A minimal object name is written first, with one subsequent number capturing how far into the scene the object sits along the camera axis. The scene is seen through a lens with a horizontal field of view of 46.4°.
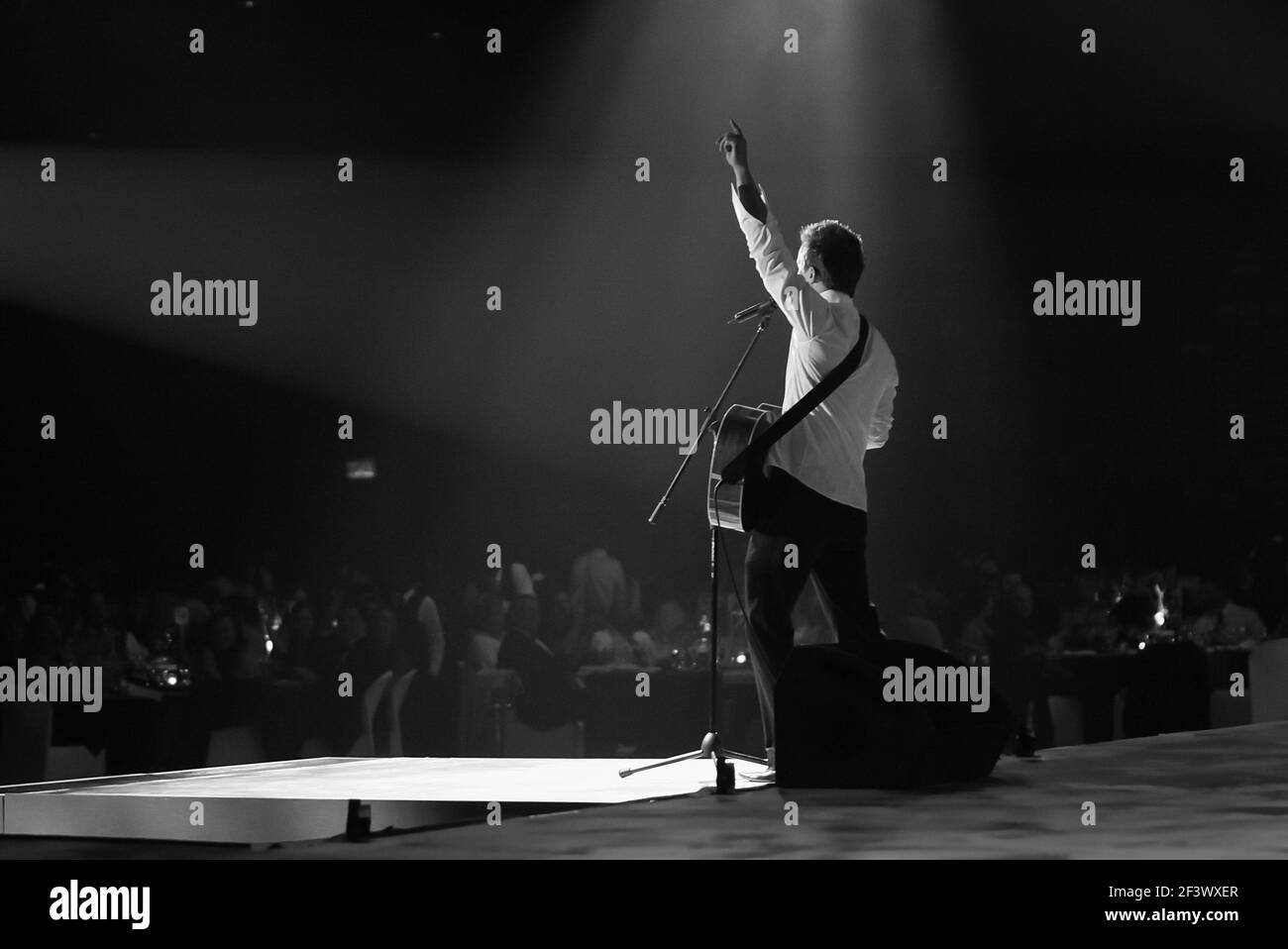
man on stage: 3.67
